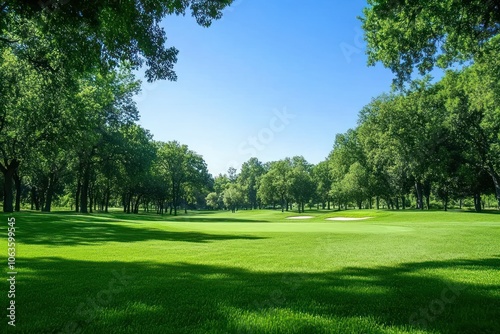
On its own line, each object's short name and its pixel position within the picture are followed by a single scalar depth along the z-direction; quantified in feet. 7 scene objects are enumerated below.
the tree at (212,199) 501.97
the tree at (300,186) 313.32
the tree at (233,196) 438.81
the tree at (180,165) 266.57
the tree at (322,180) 357.02
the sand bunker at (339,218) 164.14
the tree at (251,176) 485.97
